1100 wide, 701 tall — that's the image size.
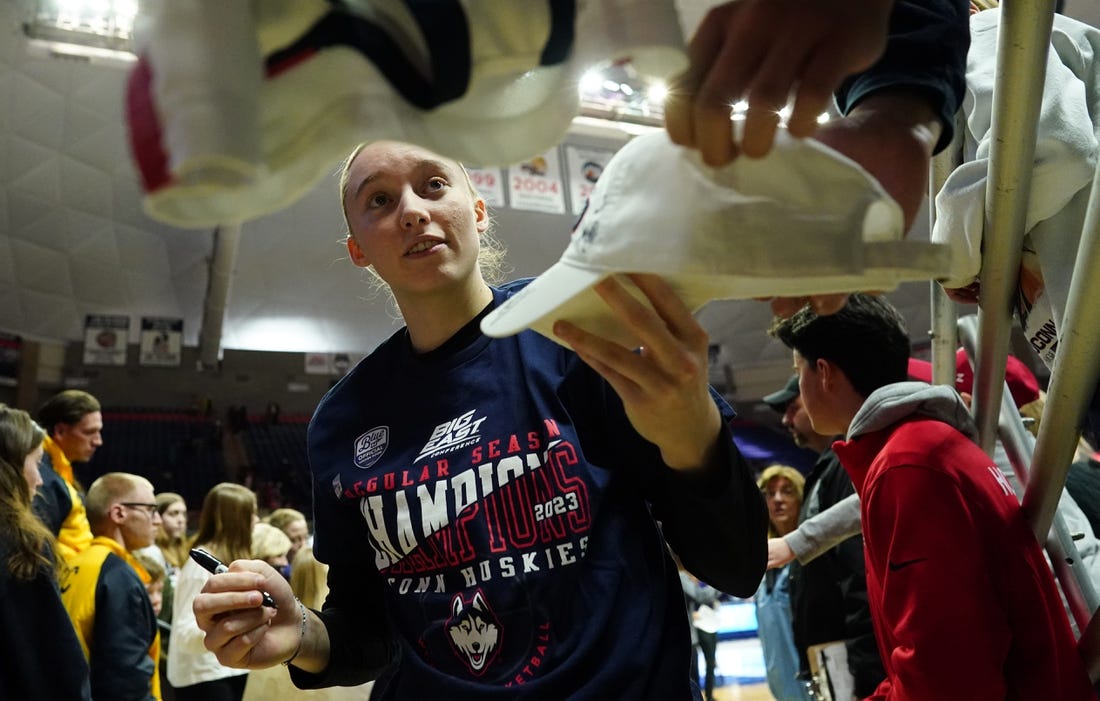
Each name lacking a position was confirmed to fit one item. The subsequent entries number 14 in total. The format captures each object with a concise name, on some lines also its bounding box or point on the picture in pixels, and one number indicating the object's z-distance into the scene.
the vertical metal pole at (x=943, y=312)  1.03
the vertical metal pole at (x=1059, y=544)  0.95
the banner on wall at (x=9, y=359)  11.99
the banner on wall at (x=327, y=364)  14.40
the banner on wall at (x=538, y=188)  8.61
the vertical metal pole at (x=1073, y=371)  0.67
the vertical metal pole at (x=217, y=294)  9.45
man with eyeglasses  2.87
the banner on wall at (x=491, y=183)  8.01
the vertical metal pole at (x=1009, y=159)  0.68
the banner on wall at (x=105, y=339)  12.27
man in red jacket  1.00
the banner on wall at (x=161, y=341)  12.76
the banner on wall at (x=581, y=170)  9.04
